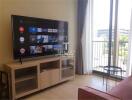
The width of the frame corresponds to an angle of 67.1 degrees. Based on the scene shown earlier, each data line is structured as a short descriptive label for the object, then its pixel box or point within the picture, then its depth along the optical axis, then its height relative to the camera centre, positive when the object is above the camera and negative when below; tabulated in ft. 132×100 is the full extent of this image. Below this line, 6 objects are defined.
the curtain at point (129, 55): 7.01 -0.69
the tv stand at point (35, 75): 5.67 -1.92
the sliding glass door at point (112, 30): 7.86 +1.38
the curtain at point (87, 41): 9.00 +0.40
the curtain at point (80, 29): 9.07 +1.53
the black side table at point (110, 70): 7.23 -1.78
